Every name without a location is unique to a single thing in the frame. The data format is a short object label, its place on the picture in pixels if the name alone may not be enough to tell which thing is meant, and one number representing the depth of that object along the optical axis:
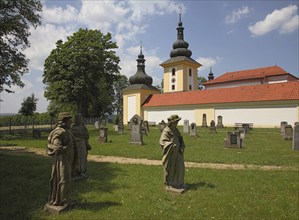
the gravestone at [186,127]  24.20
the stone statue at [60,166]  4.95
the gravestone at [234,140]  14.37
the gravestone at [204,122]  32.38
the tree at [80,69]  28.83
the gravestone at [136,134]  16.00
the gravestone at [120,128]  24.48
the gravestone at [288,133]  17.97
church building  28.44
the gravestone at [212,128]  23.75
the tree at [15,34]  18.98
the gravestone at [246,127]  23.02
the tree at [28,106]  37.19
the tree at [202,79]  72.81
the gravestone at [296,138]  13.59
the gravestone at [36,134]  20.95
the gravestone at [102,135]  17.12
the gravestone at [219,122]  30.26
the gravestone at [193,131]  19.84
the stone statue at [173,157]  6.40
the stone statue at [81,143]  7.65
